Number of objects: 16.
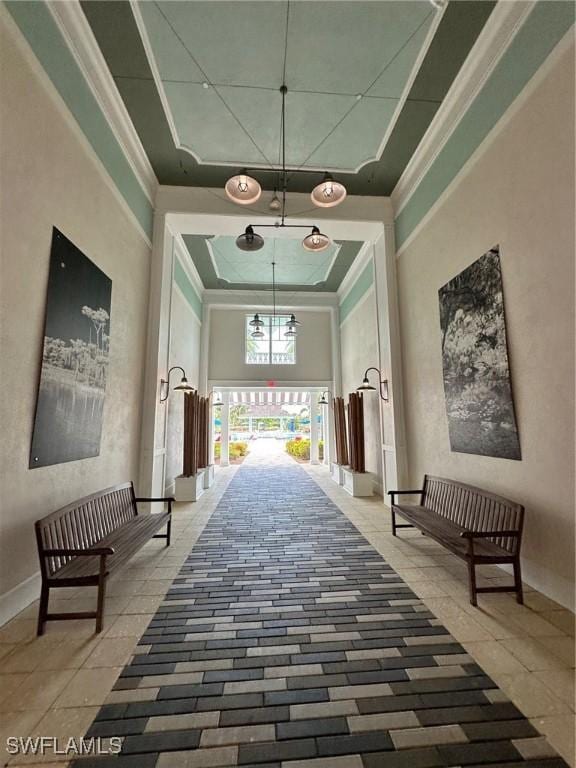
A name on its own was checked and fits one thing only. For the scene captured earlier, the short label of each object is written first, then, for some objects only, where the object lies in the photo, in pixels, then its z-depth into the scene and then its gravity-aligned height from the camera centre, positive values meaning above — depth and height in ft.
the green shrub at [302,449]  43.37 -2.96
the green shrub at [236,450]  44.16 -3.08
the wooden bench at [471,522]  8.41 -3.18
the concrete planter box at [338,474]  25.02 -3.76
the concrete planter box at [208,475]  24.04 -3.65
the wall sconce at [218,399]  35.67 +3.35
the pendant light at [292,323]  28.27 +9.18
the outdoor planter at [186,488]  20.16 -3.71
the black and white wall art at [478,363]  10.03 +2.20
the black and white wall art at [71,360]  9.00 +2.18
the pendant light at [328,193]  12.13 +8.88
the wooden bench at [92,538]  7.48 -3.31
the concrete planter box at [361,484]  21.15 -3.71
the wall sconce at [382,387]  18.51 +2.38
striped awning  45.65 +4.36
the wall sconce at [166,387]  17.44 +2.31
